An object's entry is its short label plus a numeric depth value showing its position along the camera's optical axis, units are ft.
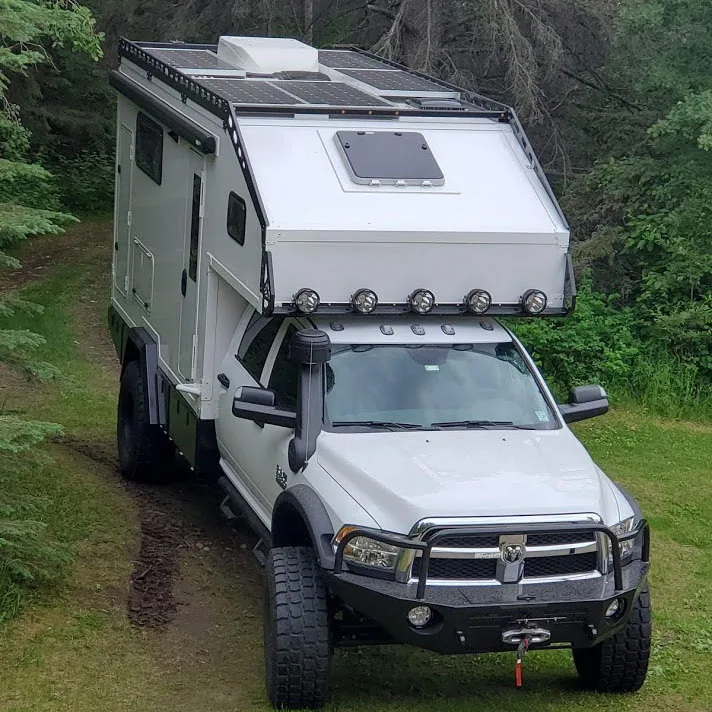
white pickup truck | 18.90
